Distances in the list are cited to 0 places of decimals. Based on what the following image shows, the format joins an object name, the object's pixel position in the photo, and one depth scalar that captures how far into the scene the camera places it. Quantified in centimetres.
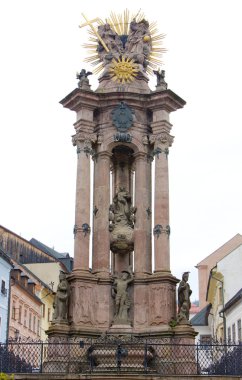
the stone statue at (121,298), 2181
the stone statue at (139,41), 2480
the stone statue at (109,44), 2470
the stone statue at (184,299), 2125
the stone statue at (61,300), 2139
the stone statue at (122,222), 2286
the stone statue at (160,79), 2400
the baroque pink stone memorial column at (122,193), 2167
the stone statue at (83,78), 2386
